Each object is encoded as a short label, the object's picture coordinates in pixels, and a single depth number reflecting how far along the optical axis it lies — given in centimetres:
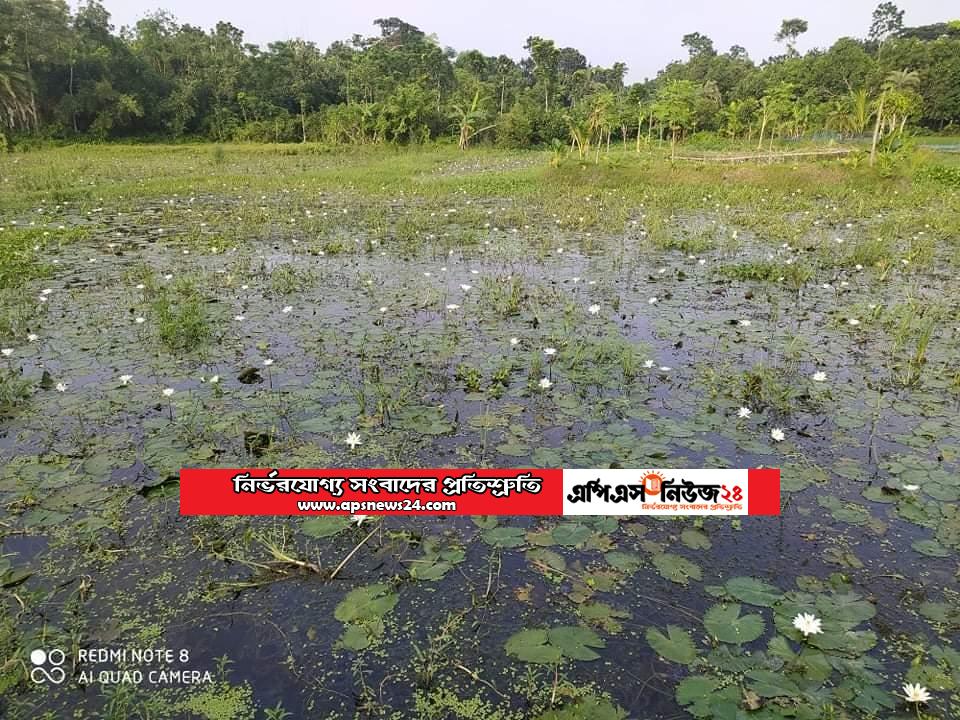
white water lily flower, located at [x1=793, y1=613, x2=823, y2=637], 253
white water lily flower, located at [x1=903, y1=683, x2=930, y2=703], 221
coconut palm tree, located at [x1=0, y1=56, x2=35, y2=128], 3030
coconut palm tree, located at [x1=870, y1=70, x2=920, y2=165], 1798
